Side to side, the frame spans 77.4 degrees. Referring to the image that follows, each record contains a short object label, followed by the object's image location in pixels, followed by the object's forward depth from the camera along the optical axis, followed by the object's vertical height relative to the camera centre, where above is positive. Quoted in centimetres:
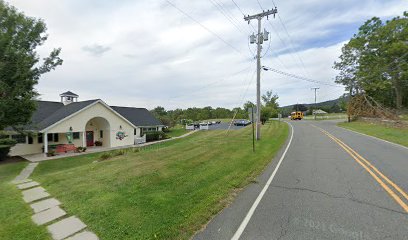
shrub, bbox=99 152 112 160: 1643 -257
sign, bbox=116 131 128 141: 3021 -222
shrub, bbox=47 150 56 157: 2284 -321
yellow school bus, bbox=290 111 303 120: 7467 -37
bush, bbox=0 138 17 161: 2097 -232
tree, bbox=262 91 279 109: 7731 +466
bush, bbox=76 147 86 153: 2525 -320
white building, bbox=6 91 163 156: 2392 -119
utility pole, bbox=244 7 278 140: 2068 +608
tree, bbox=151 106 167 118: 7018 +147
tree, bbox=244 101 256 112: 7482 +331
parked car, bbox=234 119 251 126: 5385 -163
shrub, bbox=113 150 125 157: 1712 -249
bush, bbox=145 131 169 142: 3506 -274
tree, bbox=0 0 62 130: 1205 +267
